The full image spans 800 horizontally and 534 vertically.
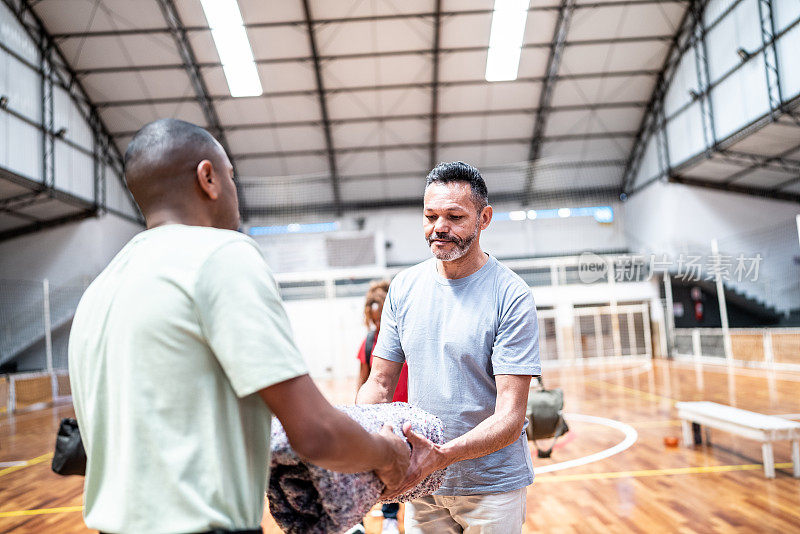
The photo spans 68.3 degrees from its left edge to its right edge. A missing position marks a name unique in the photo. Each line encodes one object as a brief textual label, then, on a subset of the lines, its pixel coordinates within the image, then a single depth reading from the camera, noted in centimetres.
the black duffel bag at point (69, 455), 323
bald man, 89
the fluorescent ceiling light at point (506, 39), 1609
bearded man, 169
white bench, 488
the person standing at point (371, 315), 441
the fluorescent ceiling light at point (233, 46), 1557
